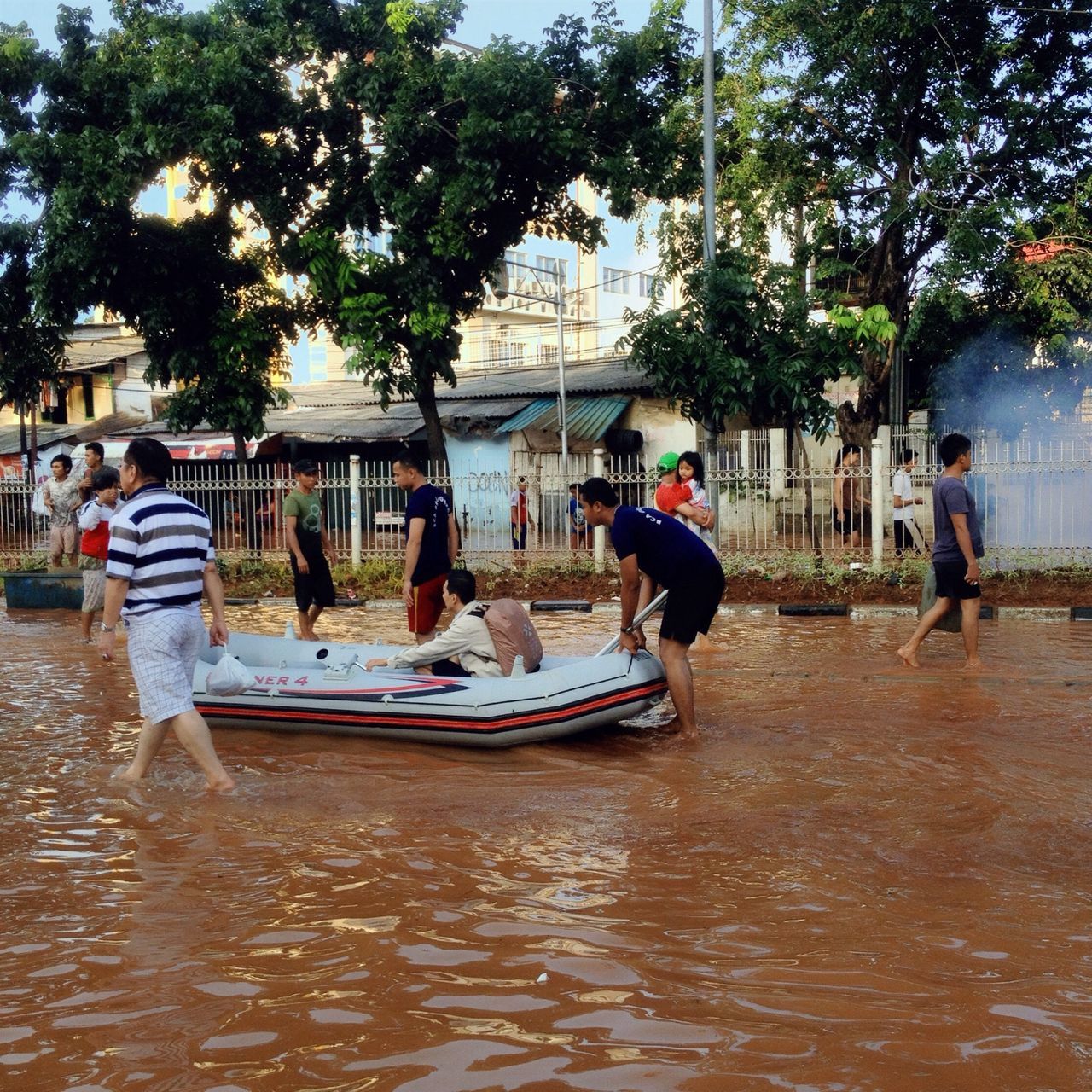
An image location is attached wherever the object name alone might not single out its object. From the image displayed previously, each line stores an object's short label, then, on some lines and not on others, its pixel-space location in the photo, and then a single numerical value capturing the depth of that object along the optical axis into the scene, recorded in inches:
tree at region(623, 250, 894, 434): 676.7
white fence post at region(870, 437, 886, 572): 619.2
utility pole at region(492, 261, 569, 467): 840.2
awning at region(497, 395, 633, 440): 1021.2
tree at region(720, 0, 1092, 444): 768.3
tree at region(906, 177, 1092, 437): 767.1
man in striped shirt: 240.4
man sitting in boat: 293.7
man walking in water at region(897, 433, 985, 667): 362.9
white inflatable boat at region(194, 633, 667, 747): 280.4
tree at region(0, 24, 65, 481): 788.0
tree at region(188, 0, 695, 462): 729.6
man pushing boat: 289.9
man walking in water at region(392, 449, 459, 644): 348.8
